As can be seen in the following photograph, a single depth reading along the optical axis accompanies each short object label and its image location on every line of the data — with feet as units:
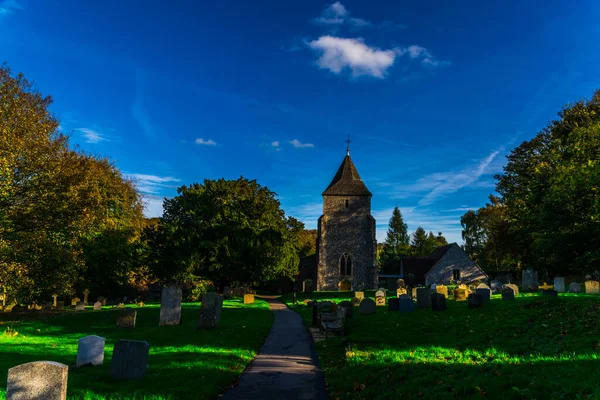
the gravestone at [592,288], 69.67
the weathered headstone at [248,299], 102.62
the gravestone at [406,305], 61.67
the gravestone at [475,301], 56.24
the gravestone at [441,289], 77.83
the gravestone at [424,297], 64.34
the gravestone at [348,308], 58.74
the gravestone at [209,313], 52.85
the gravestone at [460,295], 71.51
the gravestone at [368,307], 62.85
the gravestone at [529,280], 88.89
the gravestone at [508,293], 60.64
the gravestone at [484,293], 57.88
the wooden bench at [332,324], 47.57
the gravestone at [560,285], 75.56
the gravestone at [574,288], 72.82
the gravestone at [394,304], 65.70
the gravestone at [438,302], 59.21
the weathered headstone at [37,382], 19.11
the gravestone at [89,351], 30.66
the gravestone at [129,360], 25.96
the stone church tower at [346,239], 150.20
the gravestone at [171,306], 59.06
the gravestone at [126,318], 55.88
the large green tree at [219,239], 104.78
